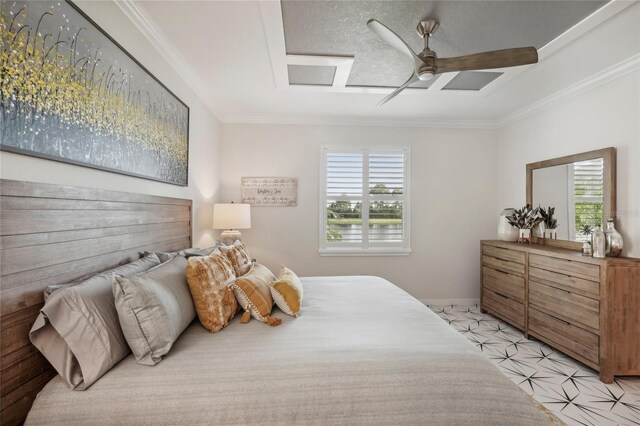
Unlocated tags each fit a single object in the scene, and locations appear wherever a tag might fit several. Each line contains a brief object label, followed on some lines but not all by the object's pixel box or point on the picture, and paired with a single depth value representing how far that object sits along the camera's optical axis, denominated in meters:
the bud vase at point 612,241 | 2.39
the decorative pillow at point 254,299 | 1.64
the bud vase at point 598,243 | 2.40
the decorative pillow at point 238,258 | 2.02
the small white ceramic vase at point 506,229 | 3.50
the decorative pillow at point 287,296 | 1.75
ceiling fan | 1.71
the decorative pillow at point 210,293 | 1.52
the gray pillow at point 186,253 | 1.88
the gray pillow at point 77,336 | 1.07
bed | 1.03
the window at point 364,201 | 3.94
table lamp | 3.14
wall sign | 3.83
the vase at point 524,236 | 3.32
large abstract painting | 1.06
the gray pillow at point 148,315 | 1.19
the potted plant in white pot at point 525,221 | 3.30
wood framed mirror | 2.56
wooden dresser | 2.19
